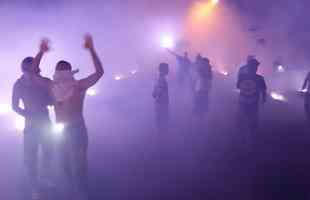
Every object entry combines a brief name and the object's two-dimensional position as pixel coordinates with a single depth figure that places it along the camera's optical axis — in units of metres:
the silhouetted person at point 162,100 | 7.13
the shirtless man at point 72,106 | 4.04
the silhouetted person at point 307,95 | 7.82
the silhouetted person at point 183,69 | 10.81
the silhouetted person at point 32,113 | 4.55
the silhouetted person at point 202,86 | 8.40
